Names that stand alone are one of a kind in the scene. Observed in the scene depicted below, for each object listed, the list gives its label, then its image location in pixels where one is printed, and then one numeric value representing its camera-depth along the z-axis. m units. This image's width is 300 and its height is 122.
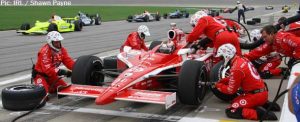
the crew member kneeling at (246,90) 6.51
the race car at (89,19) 28.64
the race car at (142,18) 32.53
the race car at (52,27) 21.20
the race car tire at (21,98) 6.94
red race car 6.42
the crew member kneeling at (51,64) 7.95
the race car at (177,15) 38.04
